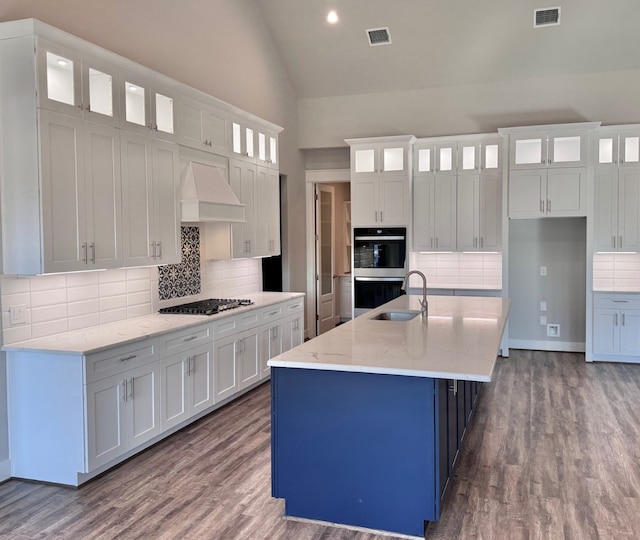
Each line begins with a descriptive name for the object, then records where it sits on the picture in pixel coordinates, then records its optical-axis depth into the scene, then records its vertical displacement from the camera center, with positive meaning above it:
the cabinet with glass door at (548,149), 6.60 +1.14
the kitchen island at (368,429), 2.78 -0.94
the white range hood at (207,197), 4.69 +0.43
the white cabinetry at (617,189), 6.64 +0.64
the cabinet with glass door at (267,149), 6.16 +1.09
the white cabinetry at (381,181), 7.20 +0.83
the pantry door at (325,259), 8.48 -0.20
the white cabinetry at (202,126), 4.75 +1.07
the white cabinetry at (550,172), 6.60 +0.85
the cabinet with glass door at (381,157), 7.20 +1.14
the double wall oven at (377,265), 7.24 -0.26
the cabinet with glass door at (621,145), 6.62 +1.15
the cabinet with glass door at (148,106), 4.05 +1.07
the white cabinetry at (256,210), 5.66 +0.39
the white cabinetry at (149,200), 4.04 +0.35
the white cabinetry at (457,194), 7.05 +0.64
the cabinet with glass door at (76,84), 3.31 +1.04
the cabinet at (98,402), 3.38 -1.00
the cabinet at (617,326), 6.54 -0.97
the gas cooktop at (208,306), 4.78 -0.53
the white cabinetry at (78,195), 3.35 +0.33
